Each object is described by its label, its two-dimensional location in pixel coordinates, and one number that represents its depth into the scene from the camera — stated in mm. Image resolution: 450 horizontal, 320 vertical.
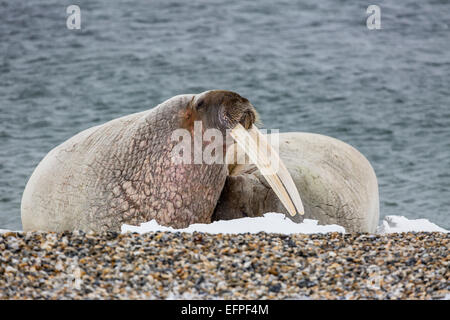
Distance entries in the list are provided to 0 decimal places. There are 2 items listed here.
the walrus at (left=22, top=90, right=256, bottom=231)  13555
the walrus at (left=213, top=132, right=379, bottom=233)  14492
